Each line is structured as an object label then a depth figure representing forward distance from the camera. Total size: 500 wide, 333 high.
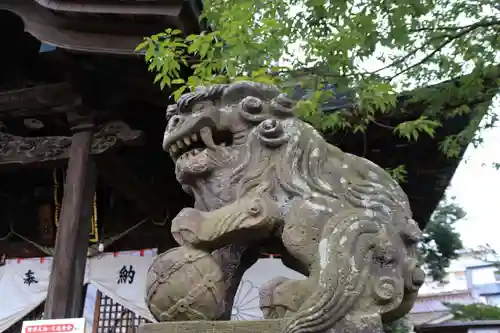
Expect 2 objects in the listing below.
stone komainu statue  1.45
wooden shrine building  4.36
